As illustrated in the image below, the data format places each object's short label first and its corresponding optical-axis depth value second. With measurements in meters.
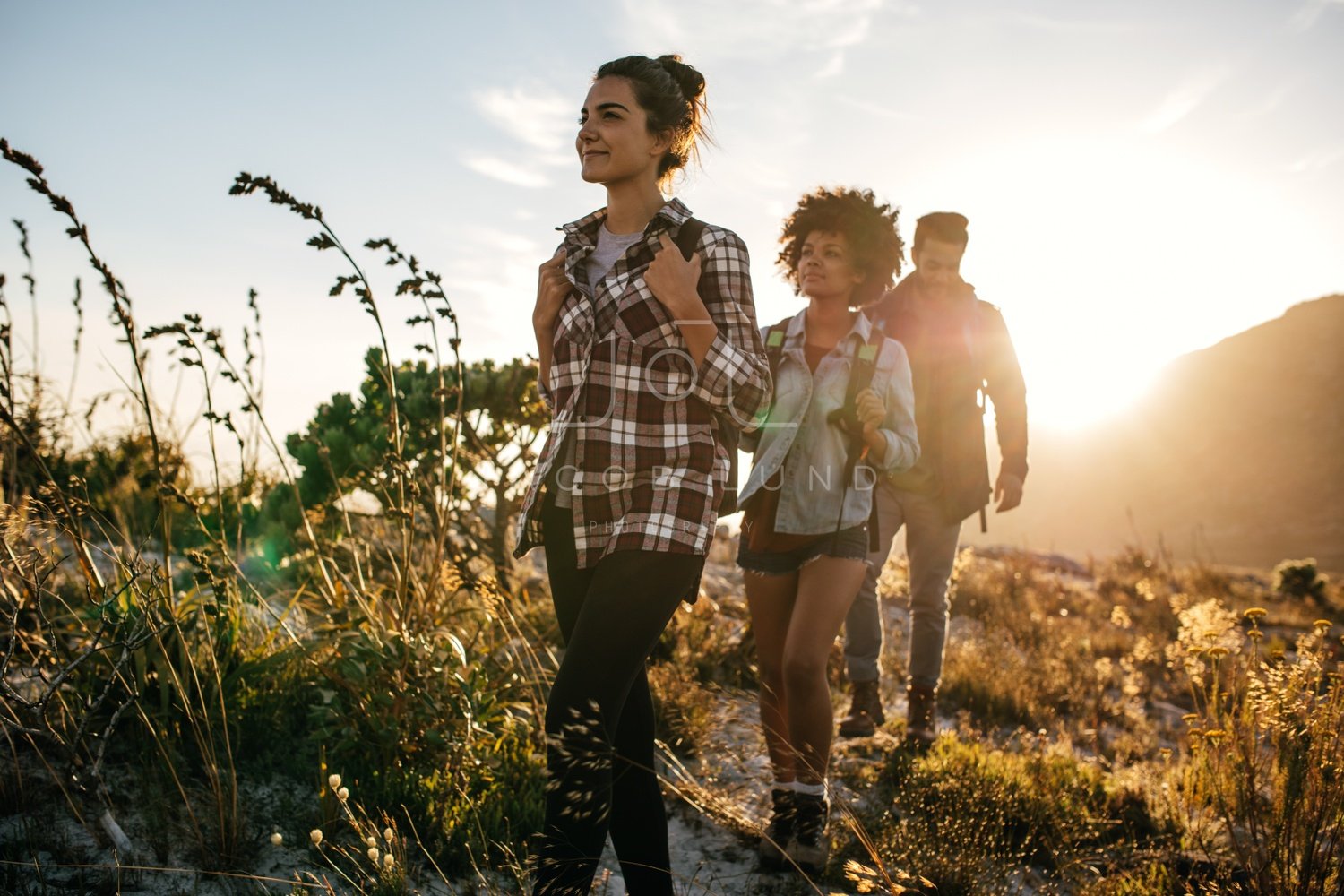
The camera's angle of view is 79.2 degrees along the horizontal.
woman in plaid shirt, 1.78
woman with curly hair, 2.83
